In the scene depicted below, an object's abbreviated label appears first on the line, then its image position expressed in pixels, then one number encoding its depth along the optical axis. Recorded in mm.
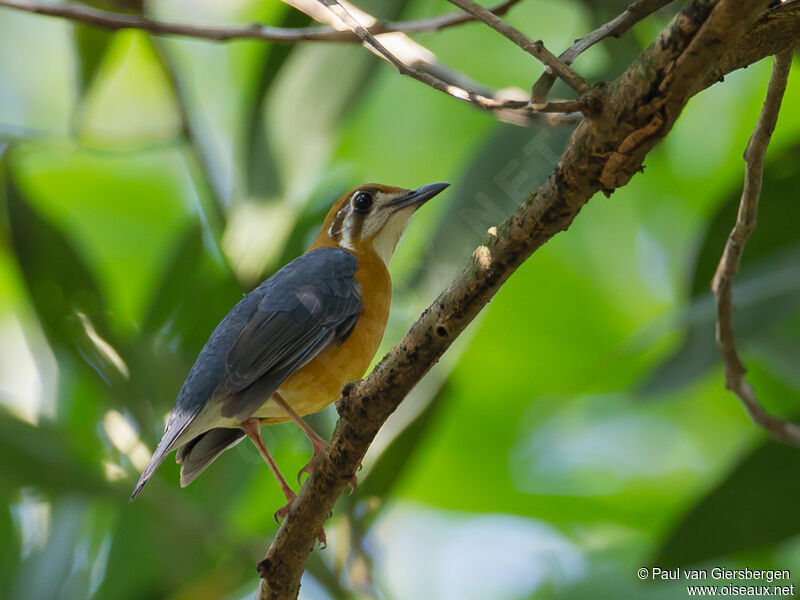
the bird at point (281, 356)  8828
